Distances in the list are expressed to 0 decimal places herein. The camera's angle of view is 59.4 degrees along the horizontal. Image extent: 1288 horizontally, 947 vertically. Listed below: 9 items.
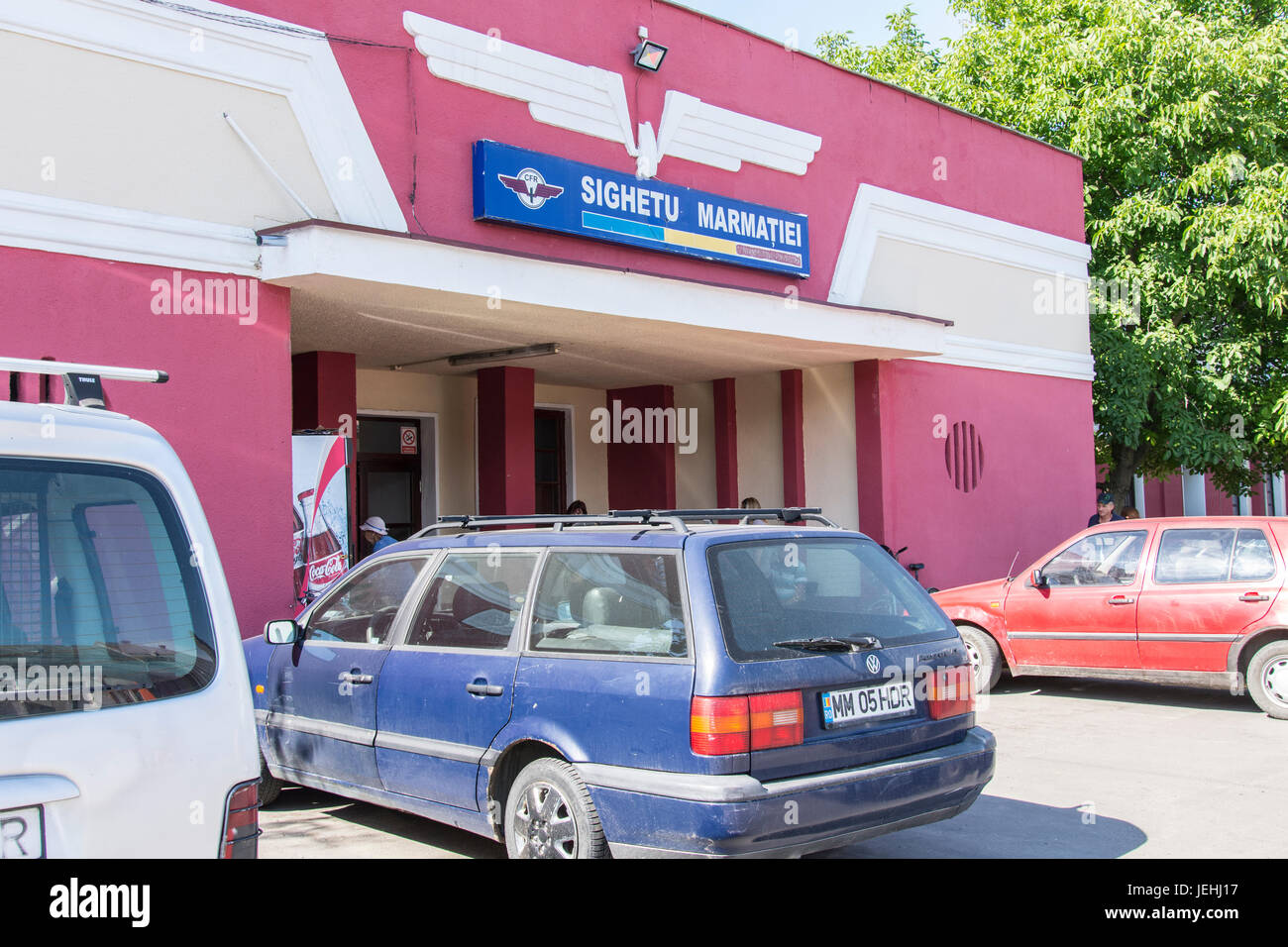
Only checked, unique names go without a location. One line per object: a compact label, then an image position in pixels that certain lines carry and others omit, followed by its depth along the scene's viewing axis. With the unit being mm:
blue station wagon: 4277
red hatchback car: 8812
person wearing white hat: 10703
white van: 2549
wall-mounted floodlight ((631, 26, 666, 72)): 11078
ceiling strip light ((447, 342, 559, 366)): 11820
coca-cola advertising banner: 8844
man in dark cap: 13992
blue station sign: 9734
